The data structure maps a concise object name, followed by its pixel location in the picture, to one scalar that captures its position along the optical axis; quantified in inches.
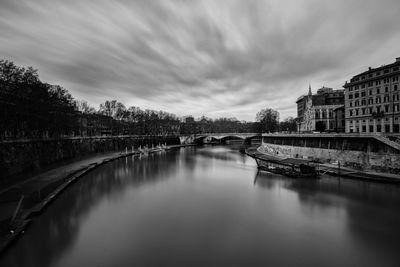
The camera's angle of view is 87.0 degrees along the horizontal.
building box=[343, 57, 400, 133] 1647.4
